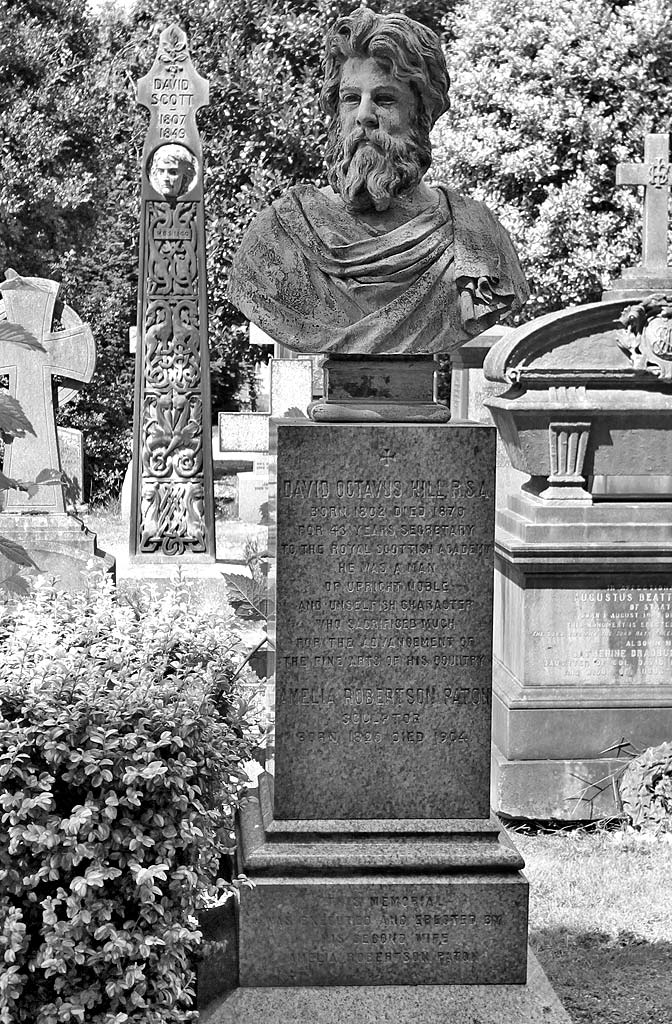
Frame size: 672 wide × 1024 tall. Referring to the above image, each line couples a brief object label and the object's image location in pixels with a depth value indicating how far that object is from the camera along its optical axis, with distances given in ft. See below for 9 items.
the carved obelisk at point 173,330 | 33.58
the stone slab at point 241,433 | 57.93
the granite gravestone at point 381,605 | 13.56
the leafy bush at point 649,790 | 22.61
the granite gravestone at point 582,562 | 23.49
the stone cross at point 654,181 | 27.02
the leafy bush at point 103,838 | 11.76
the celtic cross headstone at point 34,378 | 31.35
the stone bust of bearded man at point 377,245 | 13.76
